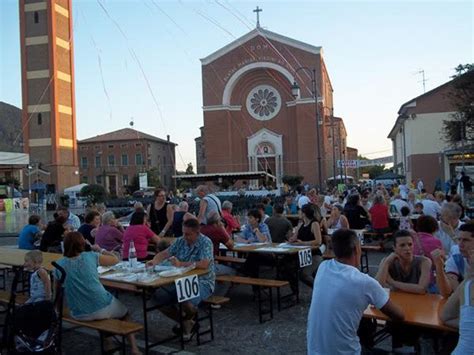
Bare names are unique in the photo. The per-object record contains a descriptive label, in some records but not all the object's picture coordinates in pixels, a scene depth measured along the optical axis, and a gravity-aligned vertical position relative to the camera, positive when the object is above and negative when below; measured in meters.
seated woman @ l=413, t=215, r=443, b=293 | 5.33 -0.64
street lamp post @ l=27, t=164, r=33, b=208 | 45.75 +1.10
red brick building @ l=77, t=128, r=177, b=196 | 84.38 +5.22
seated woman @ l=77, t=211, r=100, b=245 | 9.09 -0.65
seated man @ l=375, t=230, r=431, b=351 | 4.30 -0.79
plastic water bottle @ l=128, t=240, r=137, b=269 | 6.33 -0.88
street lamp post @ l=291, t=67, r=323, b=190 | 23.20 +4.28
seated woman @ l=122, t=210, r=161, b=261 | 7.73 -0.71
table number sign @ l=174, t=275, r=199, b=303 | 5.34 -1.09
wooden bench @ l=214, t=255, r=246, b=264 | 8.31 -1.25
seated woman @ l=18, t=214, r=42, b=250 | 9.66 -0.83
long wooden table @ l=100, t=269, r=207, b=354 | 5.23 -1.03
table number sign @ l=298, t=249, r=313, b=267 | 7.11 -1.07
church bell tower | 49.44 +10.48
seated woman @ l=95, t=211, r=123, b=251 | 8.52 -0.82
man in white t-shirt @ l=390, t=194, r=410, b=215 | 12.62 -0.63
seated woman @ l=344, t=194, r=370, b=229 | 10.98 -0.73
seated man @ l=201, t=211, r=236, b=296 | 7.66 -0.69
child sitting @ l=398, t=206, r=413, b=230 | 10.07 -0.83
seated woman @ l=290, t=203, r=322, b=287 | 7.50 -0.84
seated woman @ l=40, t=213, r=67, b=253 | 9.24 -0.82
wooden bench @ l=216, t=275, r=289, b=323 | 6.50 -1.29
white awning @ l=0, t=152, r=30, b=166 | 47.66 +3.26
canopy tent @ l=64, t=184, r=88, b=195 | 43.75 +0.05
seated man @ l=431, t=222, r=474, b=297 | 3.88 -0.71
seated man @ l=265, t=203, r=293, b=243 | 9.02 -0.82
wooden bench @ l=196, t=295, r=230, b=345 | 5.84 -1.40
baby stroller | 4.29 -1.16
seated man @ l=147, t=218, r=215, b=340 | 5.84 -0.92
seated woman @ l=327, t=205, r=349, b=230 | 9.83 -0.79
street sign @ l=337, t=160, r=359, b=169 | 37.16 +1.26
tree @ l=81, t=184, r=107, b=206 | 40.53 -0.17
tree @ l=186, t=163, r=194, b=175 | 87.94 +3.20
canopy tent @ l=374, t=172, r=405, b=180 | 36.16 +0.15
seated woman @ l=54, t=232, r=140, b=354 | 5.12 -0.96
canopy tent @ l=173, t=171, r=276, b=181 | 39.31 +0.68
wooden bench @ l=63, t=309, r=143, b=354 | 4.82 -1.34
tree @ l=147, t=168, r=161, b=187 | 69.69 +1.19
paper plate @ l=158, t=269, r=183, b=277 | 5.56 -0.95
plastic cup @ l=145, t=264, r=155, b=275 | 5.84 -0.96
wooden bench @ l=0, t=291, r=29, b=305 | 6.43 -1.38
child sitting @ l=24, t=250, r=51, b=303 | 5.21 -0.90
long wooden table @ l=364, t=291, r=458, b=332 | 3.52 -0.99
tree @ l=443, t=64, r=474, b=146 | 24.41 +3.73
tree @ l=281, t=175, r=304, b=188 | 48.12 +0.21
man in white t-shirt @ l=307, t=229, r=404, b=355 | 3.13 -0.77
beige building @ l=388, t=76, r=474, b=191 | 38.53 +3.37
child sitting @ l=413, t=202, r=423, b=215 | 11.53 -0.69
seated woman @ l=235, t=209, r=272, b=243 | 8.57 -0.80
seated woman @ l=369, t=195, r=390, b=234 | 11.62 -0.85
